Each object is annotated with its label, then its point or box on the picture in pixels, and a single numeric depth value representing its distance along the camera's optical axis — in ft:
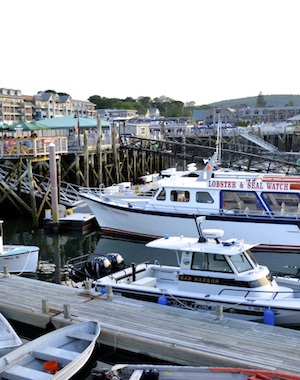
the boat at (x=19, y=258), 49.24
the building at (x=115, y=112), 316.13
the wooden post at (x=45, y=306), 34.37
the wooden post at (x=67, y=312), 33.22
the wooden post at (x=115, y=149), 105.50
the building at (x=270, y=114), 467.52
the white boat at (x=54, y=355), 26.94
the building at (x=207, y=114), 424.46
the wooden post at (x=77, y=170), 92.18
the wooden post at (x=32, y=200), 74.74
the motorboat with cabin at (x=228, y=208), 59.41
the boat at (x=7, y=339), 30.42
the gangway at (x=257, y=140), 198.59
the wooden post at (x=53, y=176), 68.90
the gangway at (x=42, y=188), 80.02
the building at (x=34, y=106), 296.69
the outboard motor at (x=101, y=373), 27.47
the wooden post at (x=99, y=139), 97.91
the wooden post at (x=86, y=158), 89.76
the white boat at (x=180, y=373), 25.18
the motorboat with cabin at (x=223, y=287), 34.71
